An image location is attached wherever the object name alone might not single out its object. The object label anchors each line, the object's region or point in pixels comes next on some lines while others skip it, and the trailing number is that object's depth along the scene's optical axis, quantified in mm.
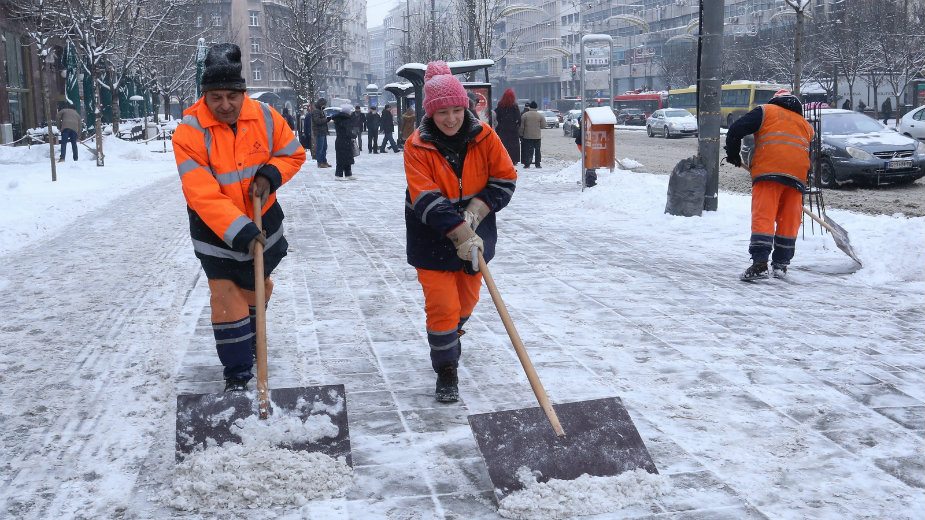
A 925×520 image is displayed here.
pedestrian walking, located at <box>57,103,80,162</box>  22766
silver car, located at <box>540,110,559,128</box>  58406
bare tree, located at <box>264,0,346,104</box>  34812
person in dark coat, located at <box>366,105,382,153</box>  27797
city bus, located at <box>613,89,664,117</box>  58781
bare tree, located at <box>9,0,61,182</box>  29583
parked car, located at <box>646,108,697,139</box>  39156
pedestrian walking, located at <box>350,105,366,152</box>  29062
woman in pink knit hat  4094
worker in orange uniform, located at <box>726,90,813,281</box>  7184
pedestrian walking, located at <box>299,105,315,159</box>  26025
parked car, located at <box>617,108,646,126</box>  58531
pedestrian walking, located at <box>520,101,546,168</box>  20188
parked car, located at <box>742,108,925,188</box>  14461
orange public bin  14844
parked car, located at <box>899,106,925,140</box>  20594
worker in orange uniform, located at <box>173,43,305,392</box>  4066
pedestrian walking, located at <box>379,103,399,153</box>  28156
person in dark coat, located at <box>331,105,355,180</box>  17938
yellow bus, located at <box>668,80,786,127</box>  41875
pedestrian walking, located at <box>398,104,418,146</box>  25031
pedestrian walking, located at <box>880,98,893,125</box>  39250
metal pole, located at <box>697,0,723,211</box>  10719
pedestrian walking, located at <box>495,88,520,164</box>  19562
